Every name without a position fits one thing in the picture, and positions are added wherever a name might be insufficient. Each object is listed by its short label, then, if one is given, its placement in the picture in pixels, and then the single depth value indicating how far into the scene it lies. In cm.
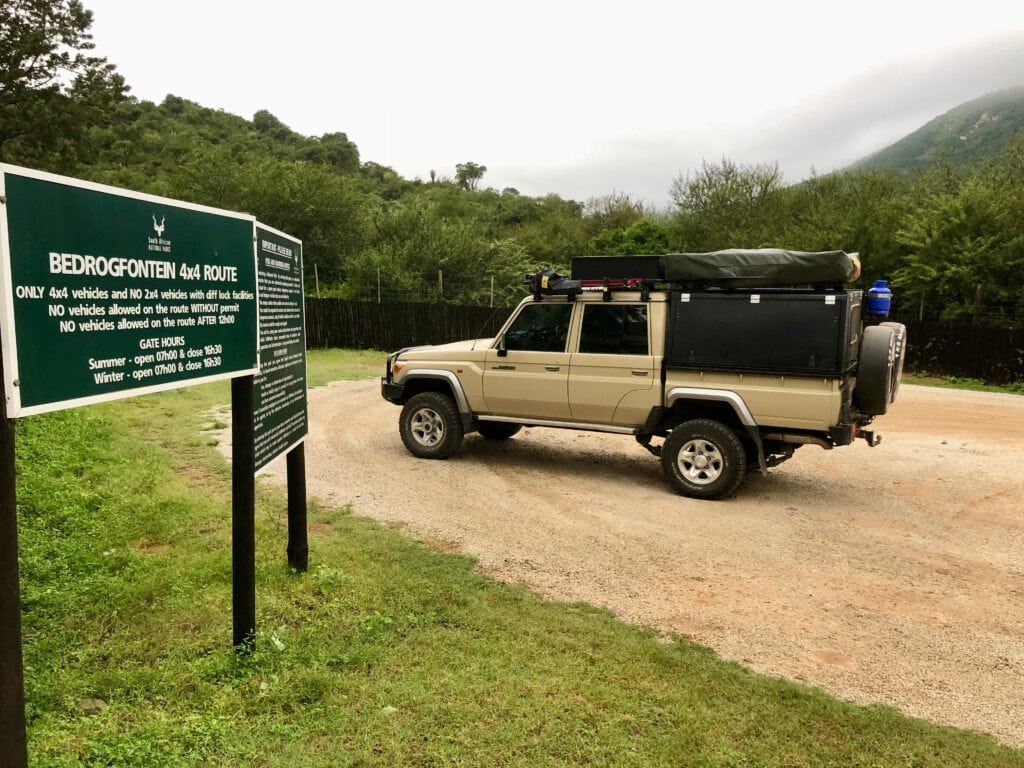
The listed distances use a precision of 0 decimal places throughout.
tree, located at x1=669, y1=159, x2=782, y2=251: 3444
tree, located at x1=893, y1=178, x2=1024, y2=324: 2006
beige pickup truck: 654
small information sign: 376
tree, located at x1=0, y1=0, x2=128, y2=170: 1855
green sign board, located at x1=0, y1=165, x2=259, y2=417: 212
